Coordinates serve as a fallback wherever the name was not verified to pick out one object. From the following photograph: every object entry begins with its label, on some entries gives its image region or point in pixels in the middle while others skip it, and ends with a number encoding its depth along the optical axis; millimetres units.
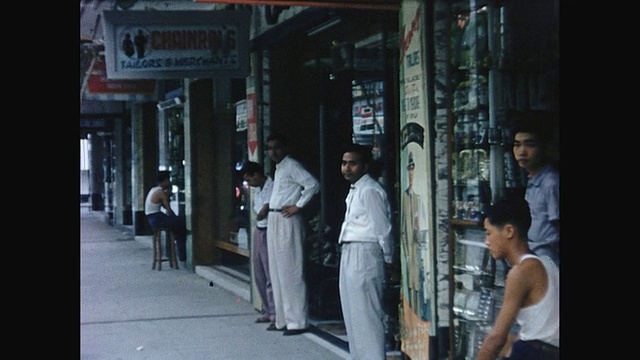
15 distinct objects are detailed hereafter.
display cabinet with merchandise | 6141
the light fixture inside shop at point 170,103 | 16225
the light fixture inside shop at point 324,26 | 8965
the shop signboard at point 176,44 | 10078
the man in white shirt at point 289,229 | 9836
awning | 7582
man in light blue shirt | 5637
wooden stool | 16094
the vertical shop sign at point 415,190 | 6871
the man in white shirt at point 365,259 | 7586
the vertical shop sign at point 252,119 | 11480
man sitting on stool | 15867
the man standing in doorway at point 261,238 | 10438
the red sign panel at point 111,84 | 17844
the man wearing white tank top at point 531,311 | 5246
